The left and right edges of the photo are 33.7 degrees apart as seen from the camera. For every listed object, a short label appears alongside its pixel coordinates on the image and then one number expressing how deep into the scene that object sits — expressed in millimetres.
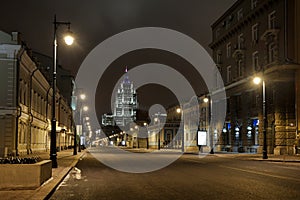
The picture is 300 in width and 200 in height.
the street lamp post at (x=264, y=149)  41956
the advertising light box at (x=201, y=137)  57656
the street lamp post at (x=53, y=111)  25094
